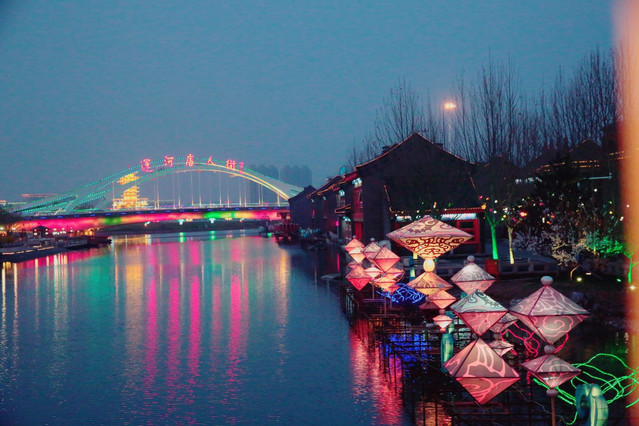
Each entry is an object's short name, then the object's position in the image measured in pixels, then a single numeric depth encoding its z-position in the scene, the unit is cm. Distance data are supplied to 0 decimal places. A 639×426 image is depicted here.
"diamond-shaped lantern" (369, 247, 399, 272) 2675
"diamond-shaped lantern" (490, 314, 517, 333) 1510
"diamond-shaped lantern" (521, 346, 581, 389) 1116
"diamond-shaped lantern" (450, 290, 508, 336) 1369
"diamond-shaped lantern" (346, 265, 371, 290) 2952
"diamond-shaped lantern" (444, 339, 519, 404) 1180
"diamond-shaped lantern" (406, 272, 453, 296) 2092
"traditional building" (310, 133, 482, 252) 4059
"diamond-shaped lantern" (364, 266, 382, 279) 2852
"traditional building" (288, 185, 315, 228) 11094
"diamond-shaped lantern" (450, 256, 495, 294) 1761
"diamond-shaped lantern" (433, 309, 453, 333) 1748
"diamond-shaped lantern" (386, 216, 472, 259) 2042
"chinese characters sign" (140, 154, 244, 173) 14912
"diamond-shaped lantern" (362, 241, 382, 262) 2931
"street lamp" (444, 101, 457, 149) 3759
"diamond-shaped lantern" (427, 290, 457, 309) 1903
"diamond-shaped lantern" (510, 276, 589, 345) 1176
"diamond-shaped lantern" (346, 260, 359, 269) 3122
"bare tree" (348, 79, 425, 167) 4645
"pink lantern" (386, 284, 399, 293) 2647
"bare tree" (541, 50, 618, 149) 3102
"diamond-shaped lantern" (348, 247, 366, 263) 3475
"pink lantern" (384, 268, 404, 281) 2665
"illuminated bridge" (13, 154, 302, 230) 11338
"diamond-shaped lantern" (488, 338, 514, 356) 1508
